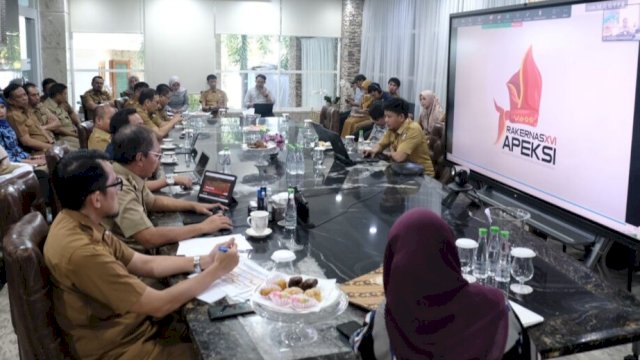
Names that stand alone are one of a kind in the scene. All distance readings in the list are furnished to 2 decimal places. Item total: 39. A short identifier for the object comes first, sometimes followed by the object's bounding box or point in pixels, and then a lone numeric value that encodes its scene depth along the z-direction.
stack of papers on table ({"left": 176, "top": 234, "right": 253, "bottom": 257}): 2.15
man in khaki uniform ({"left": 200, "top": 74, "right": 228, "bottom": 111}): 9.35
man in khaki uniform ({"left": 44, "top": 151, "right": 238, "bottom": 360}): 1.68
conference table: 1.52
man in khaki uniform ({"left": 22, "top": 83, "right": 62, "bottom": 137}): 6.15
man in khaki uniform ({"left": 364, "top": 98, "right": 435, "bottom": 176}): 4.26
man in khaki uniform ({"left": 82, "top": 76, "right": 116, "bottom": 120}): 8.53
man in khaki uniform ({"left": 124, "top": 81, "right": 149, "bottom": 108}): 7.07
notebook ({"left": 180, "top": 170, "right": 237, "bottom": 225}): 2.79
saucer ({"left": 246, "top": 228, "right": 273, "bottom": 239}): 2.30
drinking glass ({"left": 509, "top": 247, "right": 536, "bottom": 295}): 1.85
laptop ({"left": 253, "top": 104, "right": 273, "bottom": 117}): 7.75
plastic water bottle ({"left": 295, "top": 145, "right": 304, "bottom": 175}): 3.67
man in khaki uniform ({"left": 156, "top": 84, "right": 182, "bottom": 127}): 6.59
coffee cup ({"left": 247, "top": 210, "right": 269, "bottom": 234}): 2.31
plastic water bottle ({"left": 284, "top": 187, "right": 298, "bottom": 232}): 2.45
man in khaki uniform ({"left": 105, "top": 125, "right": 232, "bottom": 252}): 2.27
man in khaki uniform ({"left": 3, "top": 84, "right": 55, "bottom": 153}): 5.53
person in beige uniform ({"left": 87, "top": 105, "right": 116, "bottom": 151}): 3.97
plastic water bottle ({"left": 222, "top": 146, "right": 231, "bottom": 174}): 3.80
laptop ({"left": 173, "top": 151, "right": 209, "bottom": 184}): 3.37
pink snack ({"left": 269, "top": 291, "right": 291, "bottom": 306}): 1.55
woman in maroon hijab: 1.21
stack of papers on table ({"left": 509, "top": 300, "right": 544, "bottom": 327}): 1.61
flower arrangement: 4.49
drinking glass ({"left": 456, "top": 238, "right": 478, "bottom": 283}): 1.92
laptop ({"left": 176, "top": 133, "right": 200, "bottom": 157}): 4.35
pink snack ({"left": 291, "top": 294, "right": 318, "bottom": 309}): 1.53
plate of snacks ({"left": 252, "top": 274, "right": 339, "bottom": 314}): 1.53
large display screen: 2.07
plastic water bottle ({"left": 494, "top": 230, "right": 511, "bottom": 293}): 1.87
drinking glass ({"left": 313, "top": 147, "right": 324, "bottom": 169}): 3.97
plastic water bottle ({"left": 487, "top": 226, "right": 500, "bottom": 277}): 1.89
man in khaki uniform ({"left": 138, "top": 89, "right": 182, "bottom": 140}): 5.38
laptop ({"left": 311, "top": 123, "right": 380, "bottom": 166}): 4.06
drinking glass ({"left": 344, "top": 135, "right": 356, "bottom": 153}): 4.76
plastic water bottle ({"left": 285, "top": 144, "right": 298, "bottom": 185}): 3.55
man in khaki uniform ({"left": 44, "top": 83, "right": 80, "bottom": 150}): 6.82
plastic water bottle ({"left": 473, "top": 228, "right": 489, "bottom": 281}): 1.89
